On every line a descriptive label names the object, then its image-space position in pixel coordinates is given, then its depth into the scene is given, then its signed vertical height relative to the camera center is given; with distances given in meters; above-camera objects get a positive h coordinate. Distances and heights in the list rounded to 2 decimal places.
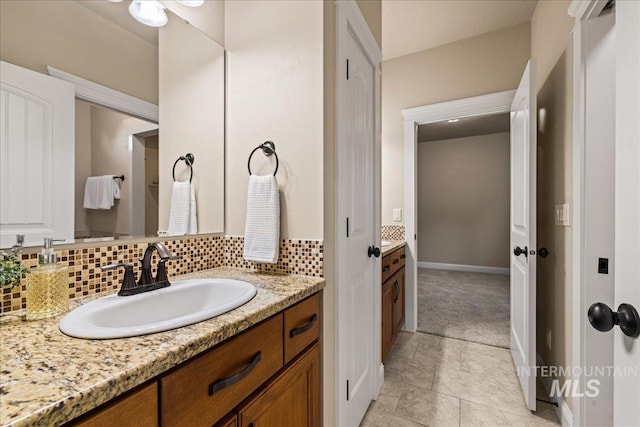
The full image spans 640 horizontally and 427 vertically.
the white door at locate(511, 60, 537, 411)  1.63 -0.14
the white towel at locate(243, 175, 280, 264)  1.22 -0.03
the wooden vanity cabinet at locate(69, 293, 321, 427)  0.52 -0.41
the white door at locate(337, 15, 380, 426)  1.34 -0.12
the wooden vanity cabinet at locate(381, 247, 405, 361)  2.09 -0.67
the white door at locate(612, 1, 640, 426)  0.60 +0.03
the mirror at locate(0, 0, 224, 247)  0.88 +0.46
